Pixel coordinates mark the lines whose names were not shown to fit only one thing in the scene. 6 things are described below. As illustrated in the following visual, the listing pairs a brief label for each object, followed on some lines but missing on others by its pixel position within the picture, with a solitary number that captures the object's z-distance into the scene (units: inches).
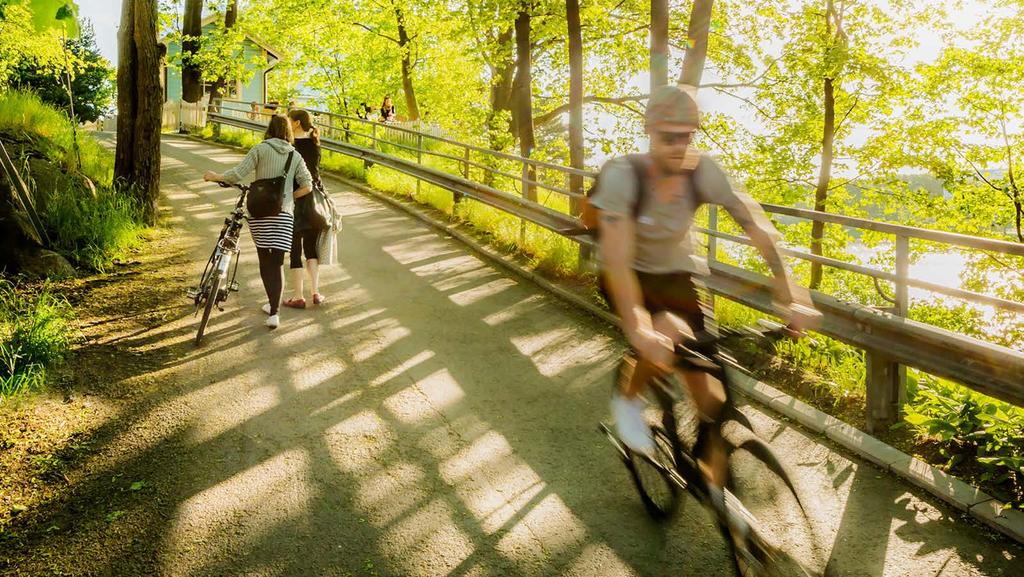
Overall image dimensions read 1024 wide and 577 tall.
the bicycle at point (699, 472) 125.1
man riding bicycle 132.6
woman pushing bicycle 273.7
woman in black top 311.9
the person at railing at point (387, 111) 1094.4
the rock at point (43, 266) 318.3
